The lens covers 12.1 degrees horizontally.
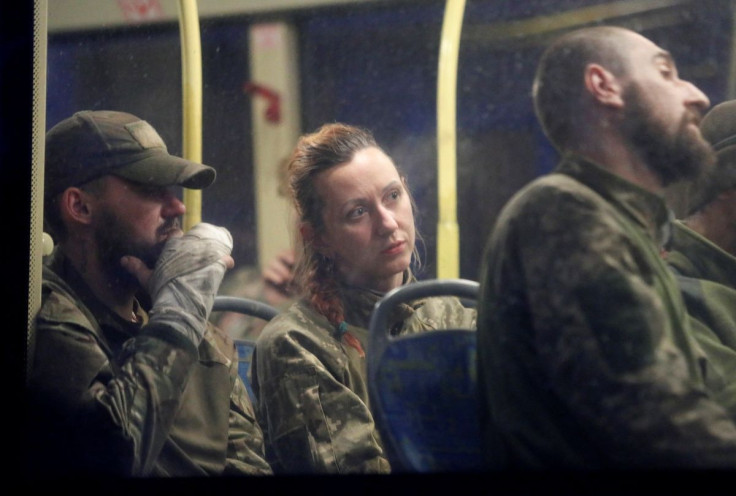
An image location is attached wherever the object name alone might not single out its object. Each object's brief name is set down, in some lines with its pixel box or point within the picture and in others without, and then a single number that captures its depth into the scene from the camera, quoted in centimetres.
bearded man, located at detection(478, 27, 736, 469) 482
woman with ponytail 495
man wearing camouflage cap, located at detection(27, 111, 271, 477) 502
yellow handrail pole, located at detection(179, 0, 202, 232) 506
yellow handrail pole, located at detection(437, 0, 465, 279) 496
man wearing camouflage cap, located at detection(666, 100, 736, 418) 488
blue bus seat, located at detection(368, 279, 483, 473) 492
